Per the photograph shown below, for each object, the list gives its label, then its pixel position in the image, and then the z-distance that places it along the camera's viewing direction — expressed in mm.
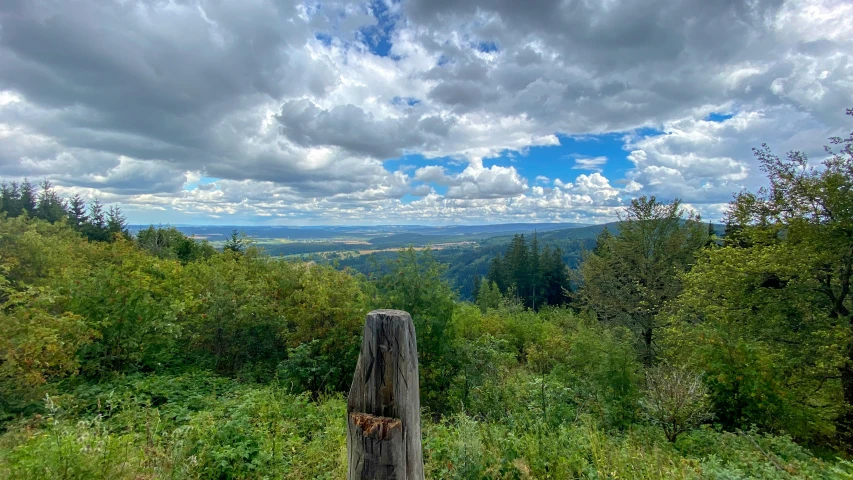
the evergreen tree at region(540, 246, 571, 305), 53344
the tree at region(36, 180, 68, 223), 37772
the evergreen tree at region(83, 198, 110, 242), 34469
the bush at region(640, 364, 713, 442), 6656
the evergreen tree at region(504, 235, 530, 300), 54969
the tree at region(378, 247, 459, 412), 8680
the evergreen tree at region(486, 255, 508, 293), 56572
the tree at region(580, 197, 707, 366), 16719
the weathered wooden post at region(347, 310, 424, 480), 1736
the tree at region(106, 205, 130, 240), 37031
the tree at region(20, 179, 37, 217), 39231
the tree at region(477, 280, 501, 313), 41144
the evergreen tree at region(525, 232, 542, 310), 53812
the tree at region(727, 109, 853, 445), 9516
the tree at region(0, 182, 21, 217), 36969
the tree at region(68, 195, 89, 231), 36281
